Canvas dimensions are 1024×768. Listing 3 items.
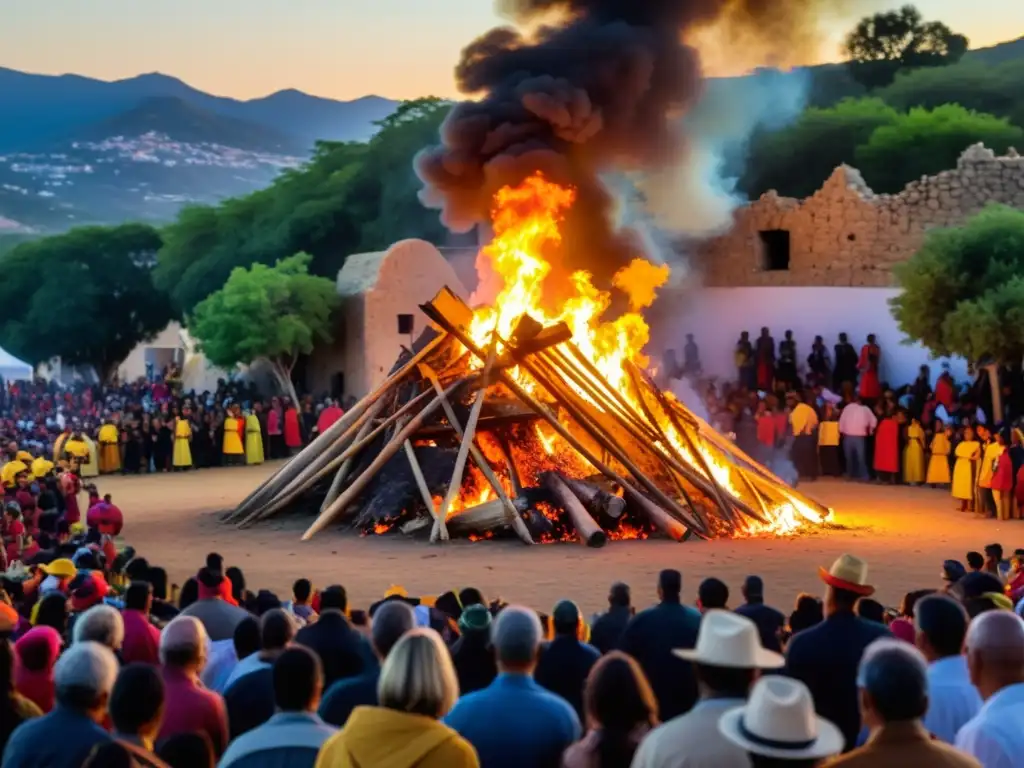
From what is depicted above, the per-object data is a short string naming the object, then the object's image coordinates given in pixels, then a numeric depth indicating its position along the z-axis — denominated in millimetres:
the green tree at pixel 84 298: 44625
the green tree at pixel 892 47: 58250
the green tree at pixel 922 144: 40262
